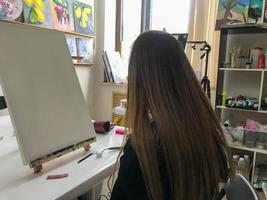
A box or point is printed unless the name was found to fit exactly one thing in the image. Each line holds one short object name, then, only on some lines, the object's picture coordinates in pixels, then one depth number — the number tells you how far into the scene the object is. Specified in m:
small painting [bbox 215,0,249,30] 2.24
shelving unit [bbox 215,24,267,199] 2.39
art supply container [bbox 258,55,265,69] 2.22
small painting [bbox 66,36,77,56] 2.83
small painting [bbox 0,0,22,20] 2.13
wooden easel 0.91
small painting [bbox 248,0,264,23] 2.19
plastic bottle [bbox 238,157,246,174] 2.39
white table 0.78
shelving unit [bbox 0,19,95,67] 2.82
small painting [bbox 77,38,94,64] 2.98
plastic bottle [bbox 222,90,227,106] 2.44
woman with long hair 0.76
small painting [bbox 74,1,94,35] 2.89
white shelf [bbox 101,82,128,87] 3.13
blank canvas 0.89
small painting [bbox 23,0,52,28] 2.33
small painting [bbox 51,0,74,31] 2.61
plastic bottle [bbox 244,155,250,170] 2.40
